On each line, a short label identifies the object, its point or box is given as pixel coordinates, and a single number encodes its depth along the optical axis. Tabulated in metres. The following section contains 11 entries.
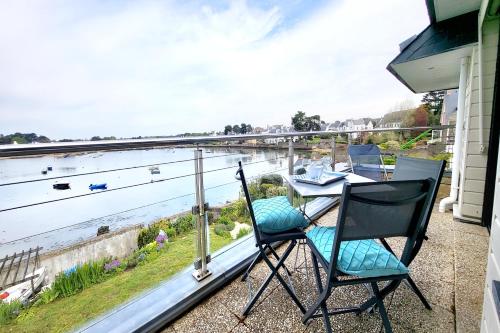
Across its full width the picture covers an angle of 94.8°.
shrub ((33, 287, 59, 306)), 1.71
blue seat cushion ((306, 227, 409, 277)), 1.17
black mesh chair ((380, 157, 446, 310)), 1.47
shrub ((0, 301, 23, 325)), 1.56
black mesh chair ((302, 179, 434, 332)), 1.03
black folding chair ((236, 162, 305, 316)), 1.58
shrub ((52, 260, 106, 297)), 1.80
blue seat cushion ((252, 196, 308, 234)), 1.68
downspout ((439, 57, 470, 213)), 3.44
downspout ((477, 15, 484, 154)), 2.74
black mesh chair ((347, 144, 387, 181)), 3.37
